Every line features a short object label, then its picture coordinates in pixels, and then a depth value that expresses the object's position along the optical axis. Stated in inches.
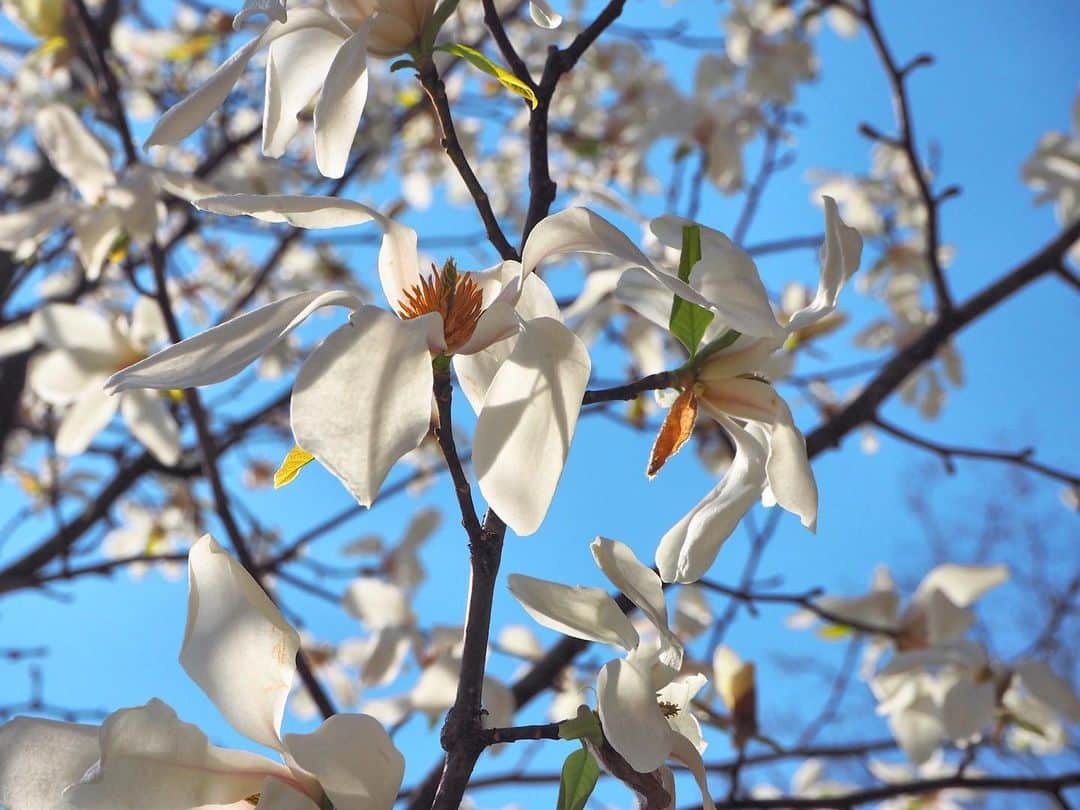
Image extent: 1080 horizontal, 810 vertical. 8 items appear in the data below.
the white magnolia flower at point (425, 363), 15.2
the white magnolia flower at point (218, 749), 16.1
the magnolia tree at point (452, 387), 16.8
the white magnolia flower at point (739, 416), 19.8
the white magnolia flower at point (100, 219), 41.3
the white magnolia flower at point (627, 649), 16.7
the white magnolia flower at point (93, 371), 47.1
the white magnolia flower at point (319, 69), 19.3
